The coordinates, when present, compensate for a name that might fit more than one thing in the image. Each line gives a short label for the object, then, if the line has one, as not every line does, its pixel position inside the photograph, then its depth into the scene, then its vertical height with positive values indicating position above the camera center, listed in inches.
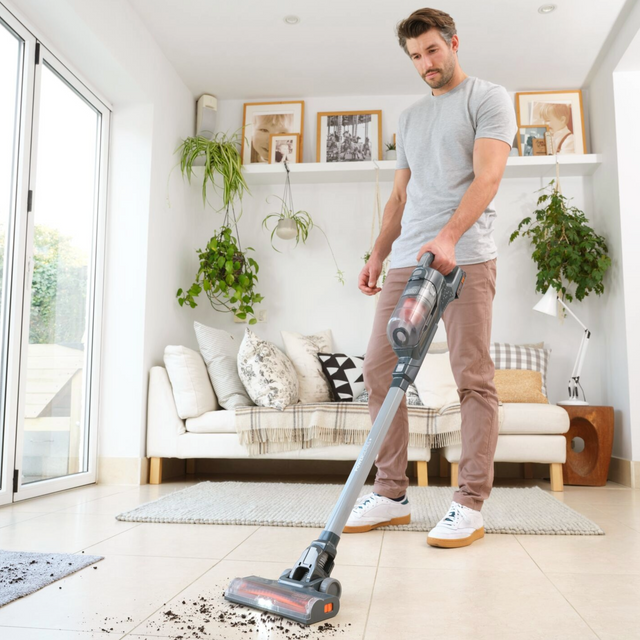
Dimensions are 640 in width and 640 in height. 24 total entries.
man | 69.7 +15.0
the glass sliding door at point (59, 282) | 104.2 +16.5
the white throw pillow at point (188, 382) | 122.0 -1.3
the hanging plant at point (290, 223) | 152.7 +37.8
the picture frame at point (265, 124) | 160.7 +64.1
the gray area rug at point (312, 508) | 79.2 -18.6
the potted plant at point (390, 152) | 152.9 +54.0
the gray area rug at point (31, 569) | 50.7 -17.3
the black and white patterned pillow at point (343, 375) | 135.9 +0.2
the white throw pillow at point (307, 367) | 135.8 +1.9
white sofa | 116.3 -11.9
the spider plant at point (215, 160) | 146.1 +49.8
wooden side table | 124.9 -13.9
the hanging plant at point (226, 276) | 147.1 +23.4
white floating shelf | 146.2 +49.3
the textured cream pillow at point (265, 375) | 120.8 +0.1
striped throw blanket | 115.7 -9.2
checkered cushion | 139.8 +4.2
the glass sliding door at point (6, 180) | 96.0 +29.9
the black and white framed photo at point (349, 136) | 158.2 +60.1
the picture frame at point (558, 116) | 152.7 +63.4
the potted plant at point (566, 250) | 136.9 +27.9
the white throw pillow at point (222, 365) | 127.6 +2.1
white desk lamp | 133.6 +8.5
